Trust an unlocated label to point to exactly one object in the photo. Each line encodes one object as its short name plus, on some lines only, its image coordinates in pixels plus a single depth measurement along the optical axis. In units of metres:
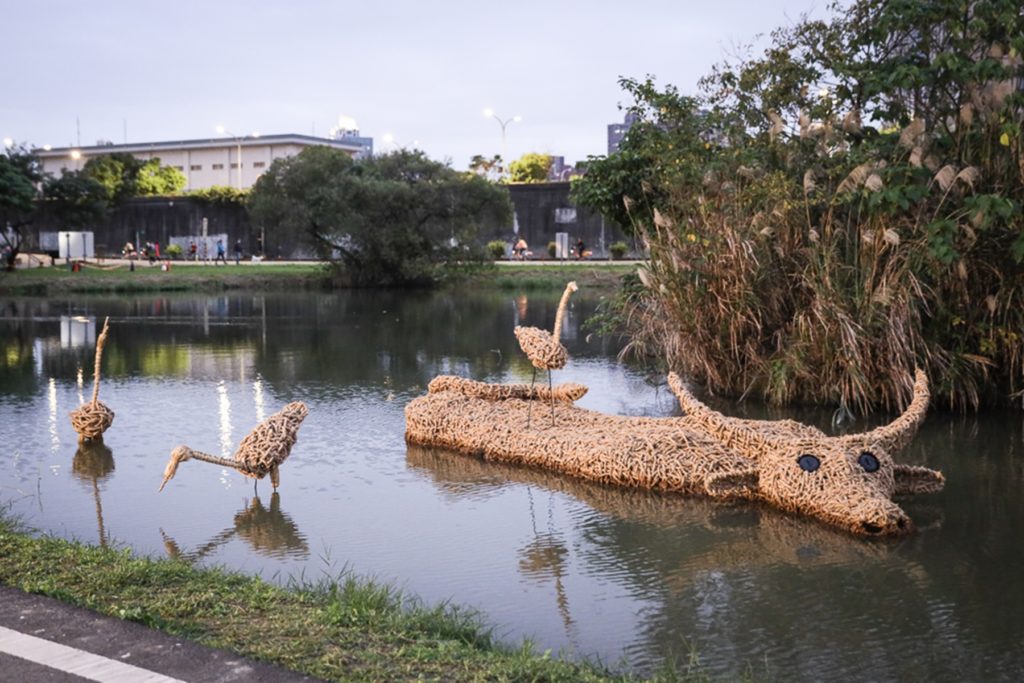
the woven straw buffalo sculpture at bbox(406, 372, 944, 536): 8.87
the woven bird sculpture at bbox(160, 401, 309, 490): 9.83
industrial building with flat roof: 94.19
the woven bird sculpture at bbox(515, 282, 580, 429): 10.88
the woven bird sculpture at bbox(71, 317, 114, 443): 12.14
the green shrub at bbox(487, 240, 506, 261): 58.15
